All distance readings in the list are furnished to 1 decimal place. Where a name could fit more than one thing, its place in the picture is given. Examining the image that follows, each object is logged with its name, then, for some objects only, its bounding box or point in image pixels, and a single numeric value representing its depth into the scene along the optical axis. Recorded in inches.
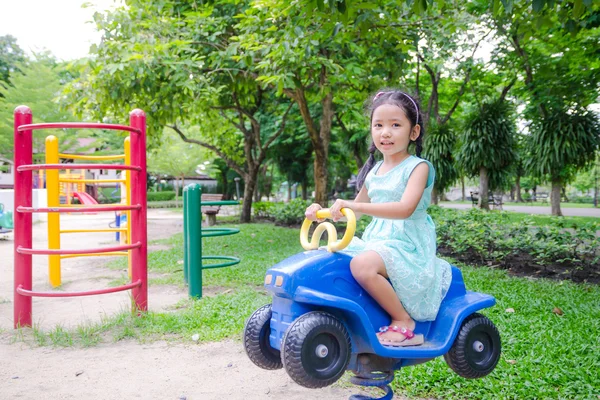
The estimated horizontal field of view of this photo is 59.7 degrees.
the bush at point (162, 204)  1249.9
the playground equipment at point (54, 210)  179.6
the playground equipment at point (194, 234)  220.5
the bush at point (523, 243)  256.4
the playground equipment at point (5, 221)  494.6
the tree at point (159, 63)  306.3
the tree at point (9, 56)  1439.6
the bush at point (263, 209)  650.2
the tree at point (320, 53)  204.2
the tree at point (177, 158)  1242.6
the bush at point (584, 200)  1925.7
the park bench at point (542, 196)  1799.6
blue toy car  63.4
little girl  70.5
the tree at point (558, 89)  339.4
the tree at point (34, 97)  1206.9
